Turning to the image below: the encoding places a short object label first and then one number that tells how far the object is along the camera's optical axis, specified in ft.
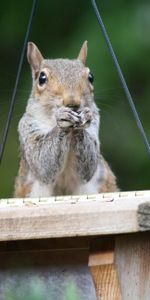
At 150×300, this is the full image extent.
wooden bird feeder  11.13
